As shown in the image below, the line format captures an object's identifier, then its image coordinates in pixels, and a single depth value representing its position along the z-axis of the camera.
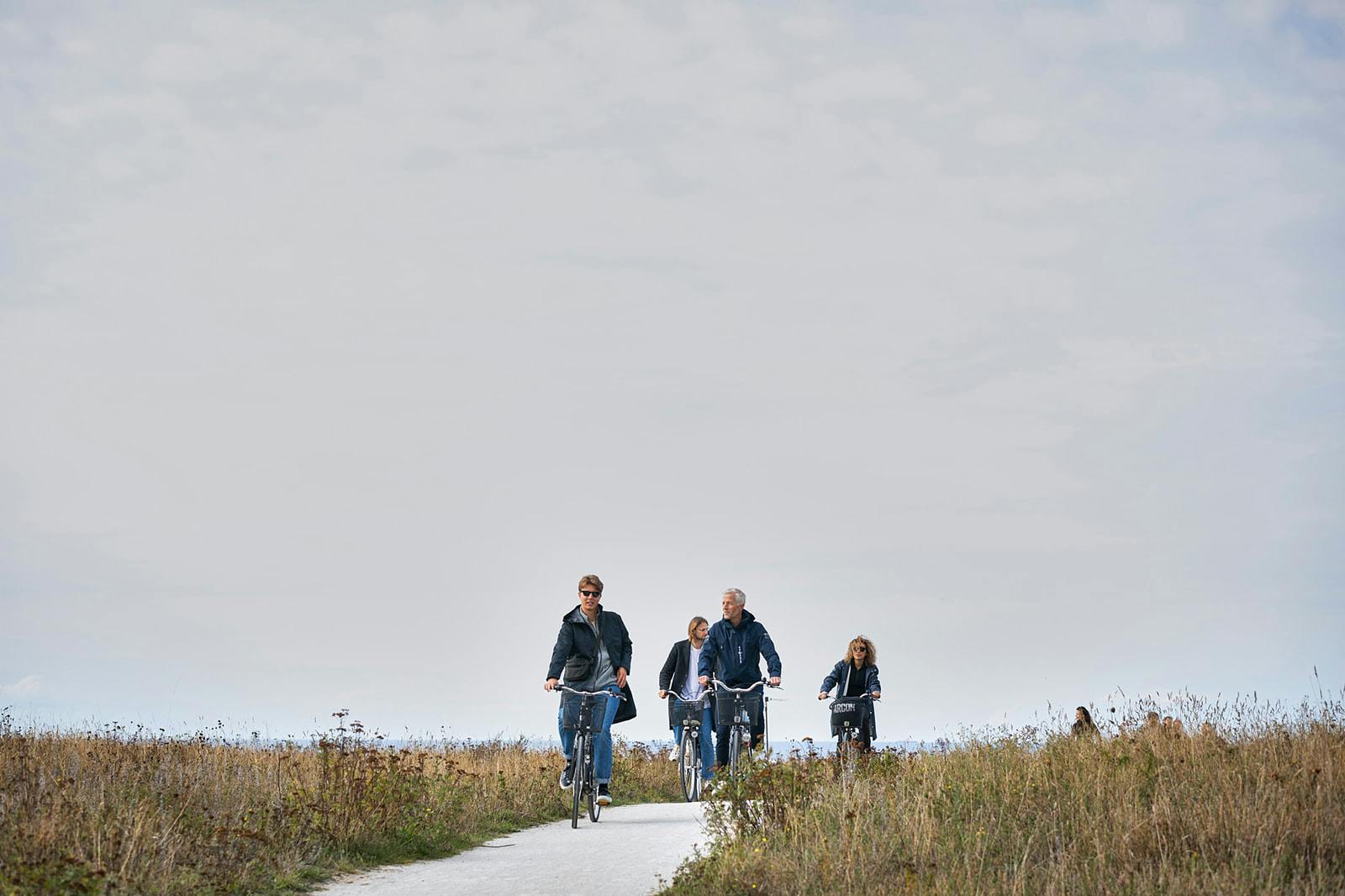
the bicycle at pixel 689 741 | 16.91
